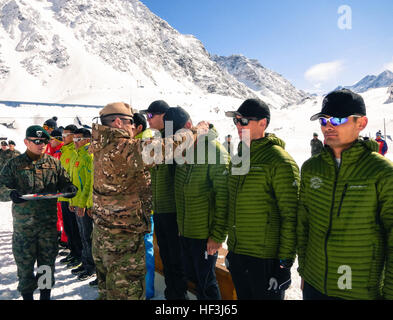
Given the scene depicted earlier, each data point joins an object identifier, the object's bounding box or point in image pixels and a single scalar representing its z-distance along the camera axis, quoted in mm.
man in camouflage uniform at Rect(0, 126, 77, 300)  3125
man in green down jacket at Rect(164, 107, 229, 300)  2590
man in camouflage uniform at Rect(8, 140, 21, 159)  9037
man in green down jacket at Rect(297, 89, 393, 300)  1626
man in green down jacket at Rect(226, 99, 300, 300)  2074
